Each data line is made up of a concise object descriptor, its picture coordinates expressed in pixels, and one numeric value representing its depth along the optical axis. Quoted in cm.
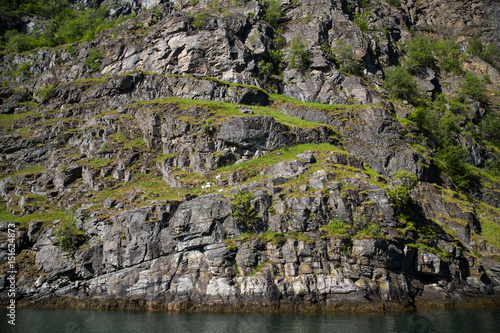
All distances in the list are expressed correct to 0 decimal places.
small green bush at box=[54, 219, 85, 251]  3067
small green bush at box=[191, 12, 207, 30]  5938
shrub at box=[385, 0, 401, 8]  8681
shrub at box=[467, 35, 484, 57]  7544
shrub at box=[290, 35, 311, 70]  5928
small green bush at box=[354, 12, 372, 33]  7213
